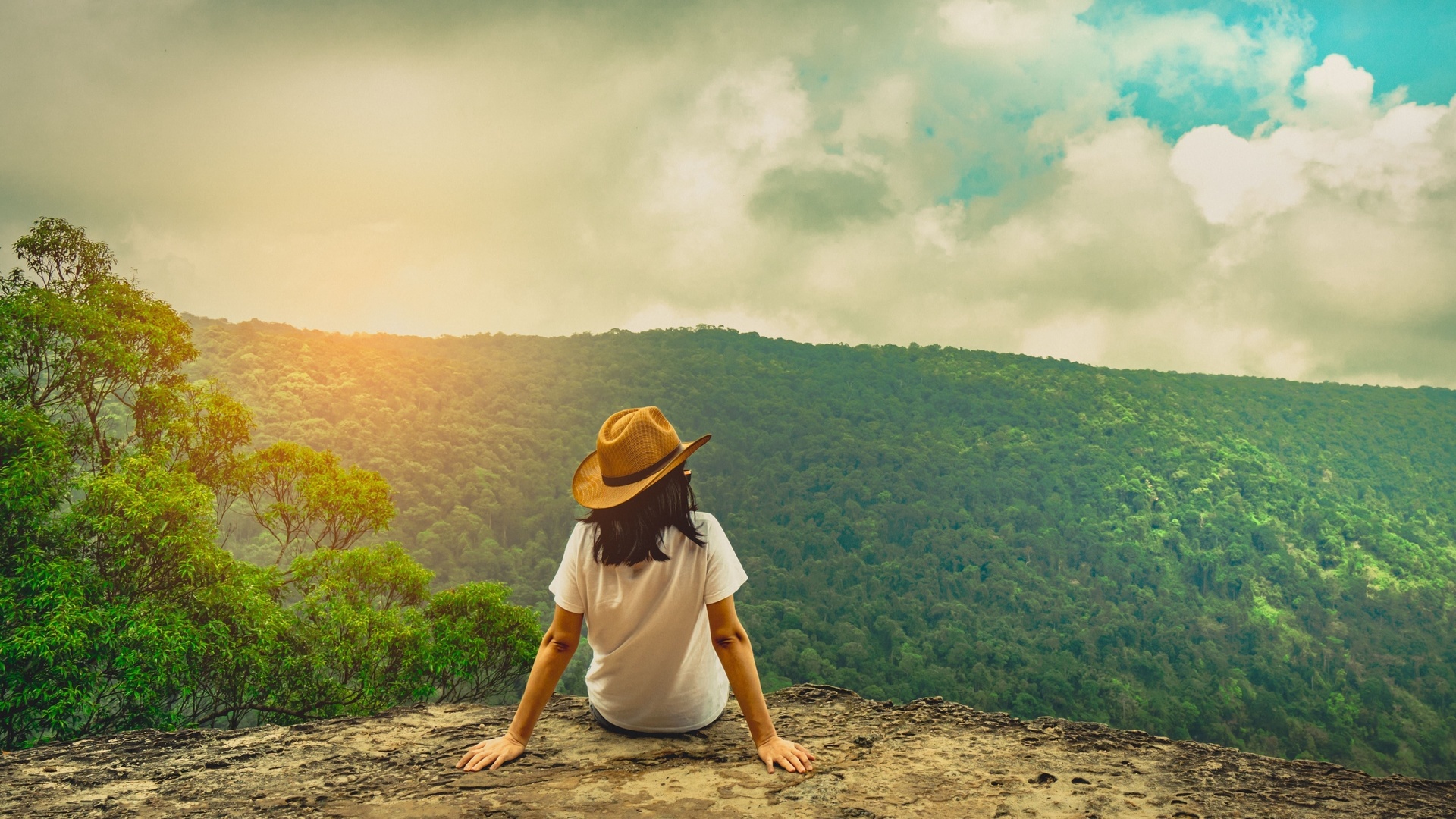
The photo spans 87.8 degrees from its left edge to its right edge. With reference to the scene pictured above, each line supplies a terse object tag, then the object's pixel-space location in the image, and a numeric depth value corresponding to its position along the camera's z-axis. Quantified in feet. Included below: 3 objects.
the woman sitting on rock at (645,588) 9.09
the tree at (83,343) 28.99
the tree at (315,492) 38.70
